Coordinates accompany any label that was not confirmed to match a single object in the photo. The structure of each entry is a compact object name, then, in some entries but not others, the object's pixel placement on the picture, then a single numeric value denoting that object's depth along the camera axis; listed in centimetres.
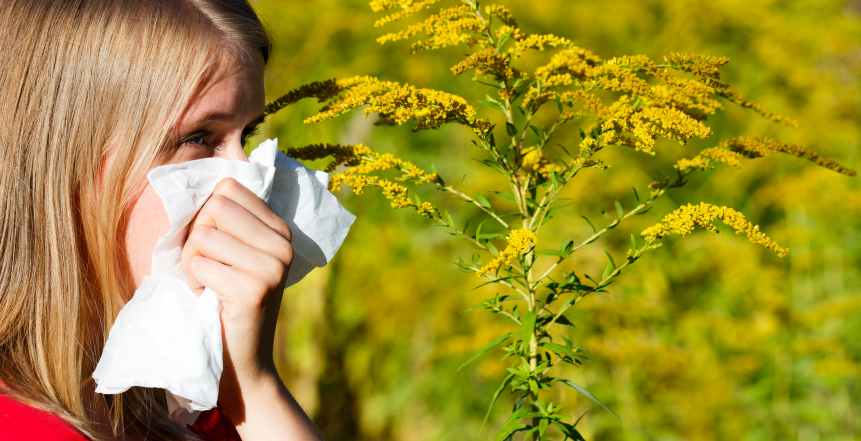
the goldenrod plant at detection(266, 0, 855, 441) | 185
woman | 187
